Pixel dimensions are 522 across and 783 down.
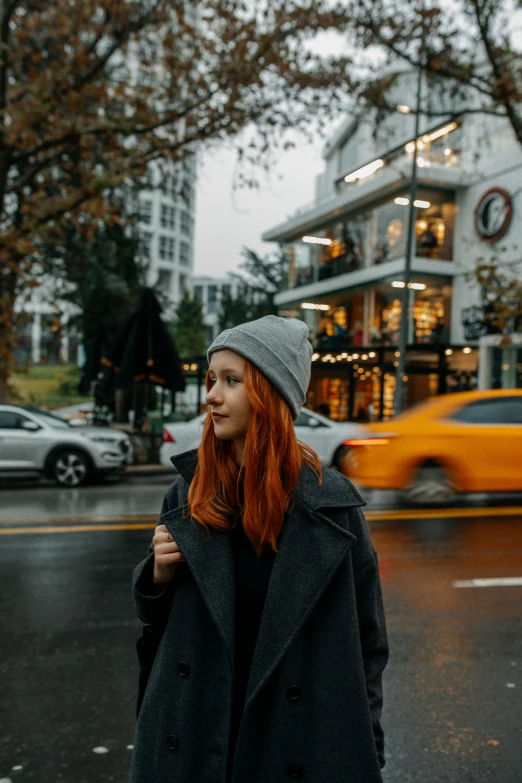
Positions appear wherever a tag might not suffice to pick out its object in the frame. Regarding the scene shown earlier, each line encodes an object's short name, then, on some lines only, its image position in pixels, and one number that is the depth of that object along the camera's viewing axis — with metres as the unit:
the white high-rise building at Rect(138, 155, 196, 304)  84.50
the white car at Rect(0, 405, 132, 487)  12.73
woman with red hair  1.71
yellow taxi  10.04
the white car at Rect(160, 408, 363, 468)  13.46
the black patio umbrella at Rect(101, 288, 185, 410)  14.70
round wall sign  23.22
